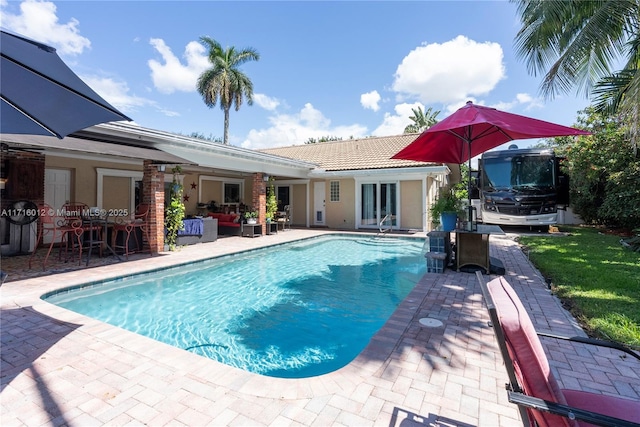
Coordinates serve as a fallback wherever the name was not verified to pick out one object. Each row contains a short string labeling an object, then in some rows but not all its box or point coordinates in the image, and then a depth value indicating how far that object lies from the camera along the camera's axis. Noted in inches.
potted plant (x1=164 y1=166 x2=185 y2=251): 374.9
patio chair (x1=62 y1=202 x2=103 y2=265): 293.3
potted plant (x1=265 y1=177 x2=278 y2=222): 548.4
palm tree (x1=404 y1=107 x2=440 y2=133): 1609.3
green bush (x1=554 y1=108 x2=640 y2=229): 473.9
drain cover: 151.2
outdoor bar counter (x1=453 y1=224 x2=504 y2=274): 257.0
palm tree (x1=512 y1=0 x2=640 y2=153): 297.9
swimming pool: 157.0
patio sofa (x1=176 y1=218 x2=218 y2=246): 418.9
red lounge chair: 51.0
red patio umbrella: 182.2
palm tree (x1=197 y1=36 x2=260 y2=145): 957.8
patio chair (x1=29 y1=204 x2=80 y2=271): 281.0
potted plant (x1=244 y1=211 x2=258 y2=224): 515.5
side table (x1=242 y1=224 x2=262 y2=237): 509.7
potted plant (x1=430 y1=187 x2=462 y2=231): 280.7
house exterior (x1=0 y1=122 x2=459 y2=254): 328.8
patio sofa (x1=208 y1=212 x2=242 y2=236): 530.0
